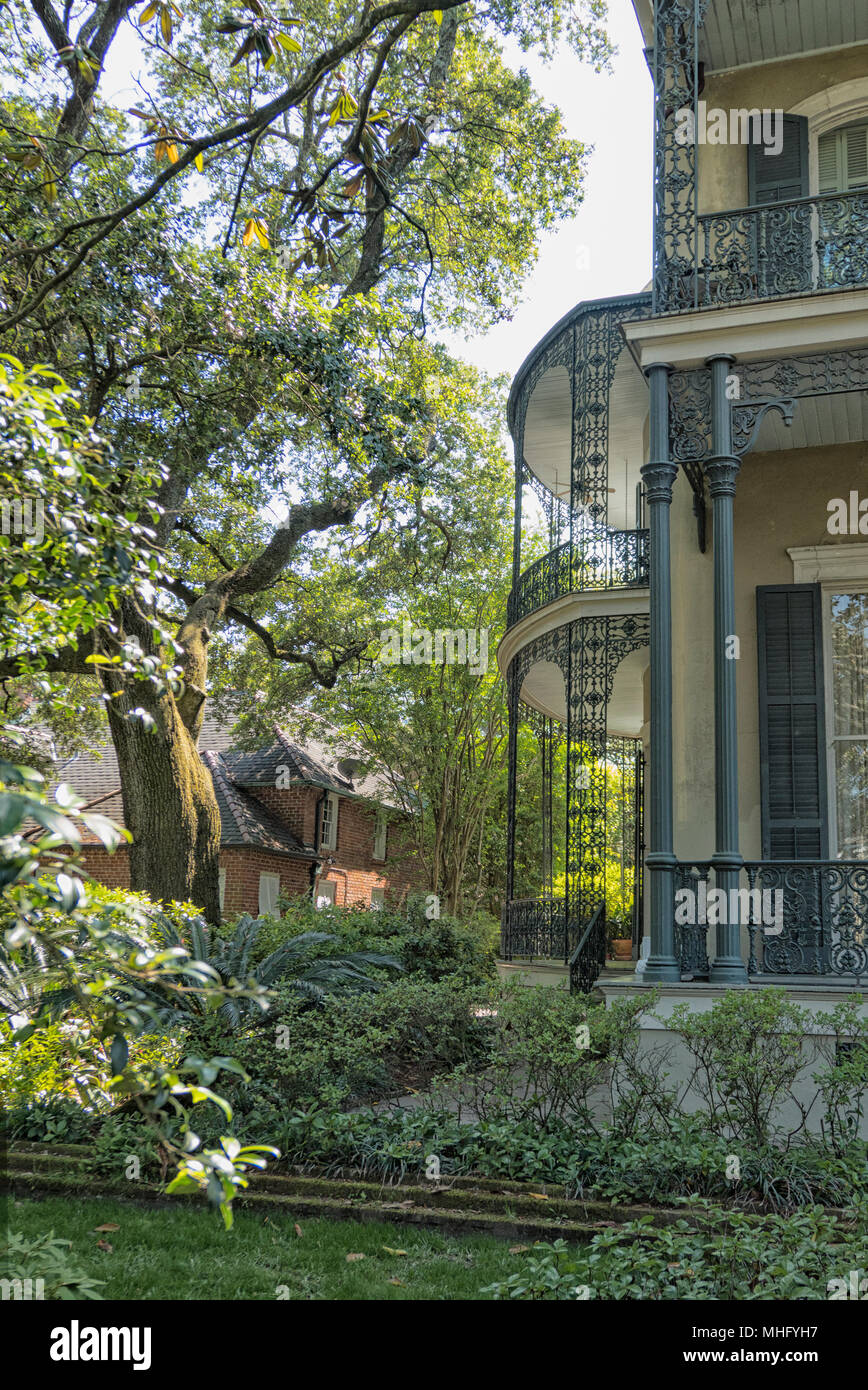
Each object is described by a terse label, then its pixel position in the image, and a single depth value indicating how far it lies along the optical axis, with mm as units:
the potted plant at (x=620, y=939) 15664
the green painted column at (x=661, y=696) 6863
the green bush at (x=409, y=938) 10344
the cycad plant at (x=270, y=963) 7461
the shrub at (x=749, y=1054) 5496
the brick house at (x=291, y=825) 21875
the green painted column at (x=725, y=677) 6773
